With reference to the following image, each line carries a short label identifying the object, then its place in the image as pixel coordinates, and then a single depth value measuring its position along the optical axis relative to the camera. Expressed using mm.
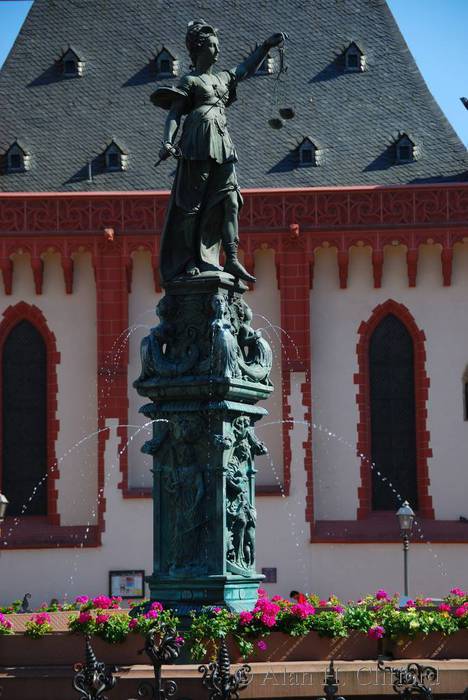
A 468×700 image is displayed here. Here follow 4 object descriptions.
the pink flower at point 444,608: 16641
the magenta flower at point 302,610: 15555
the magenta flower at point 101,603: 17516
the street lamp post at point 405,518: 35688
